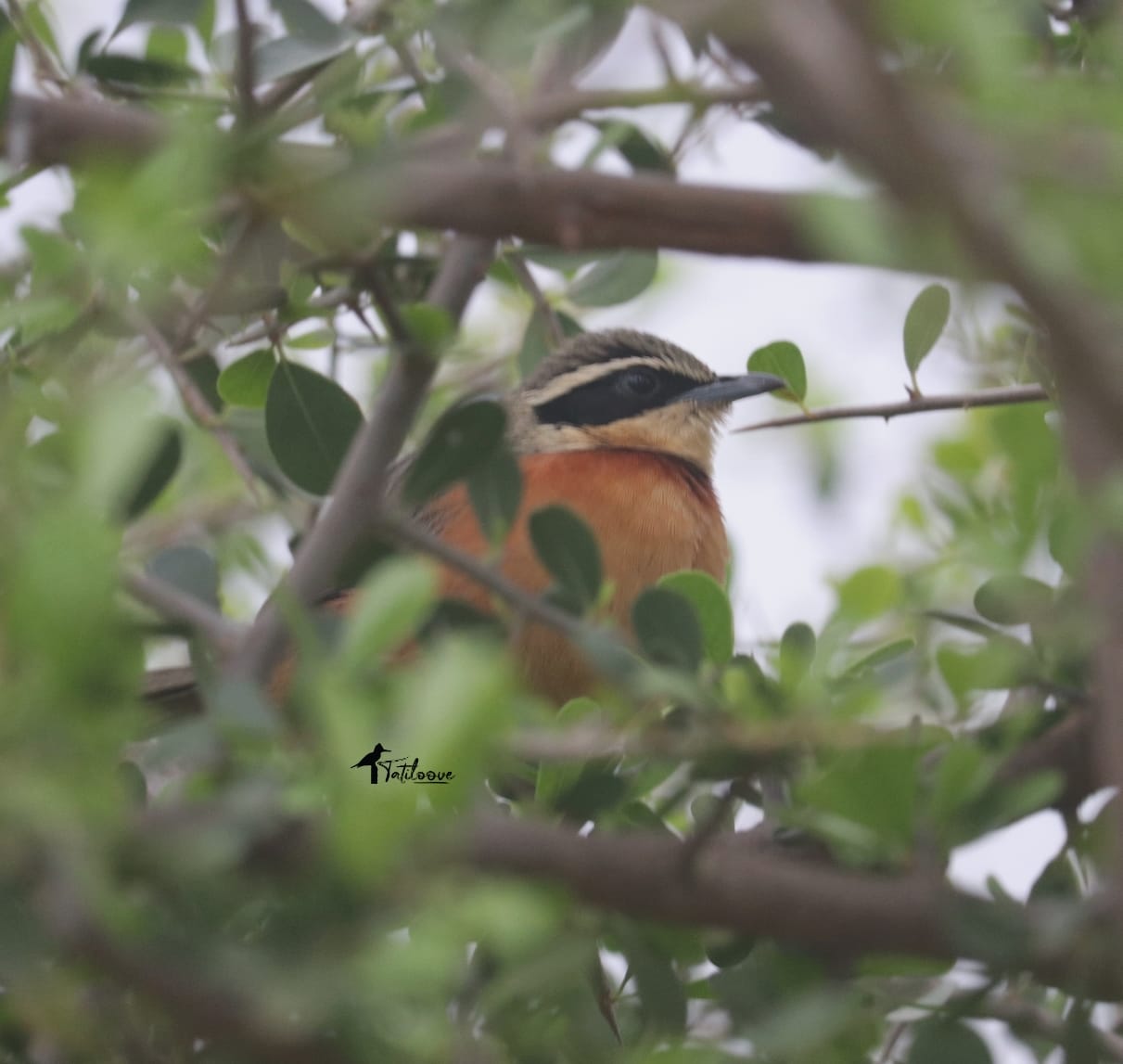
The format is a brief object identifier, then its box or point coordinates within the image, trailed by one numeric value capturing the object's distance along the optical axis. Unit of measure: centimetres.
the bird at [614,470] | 883
